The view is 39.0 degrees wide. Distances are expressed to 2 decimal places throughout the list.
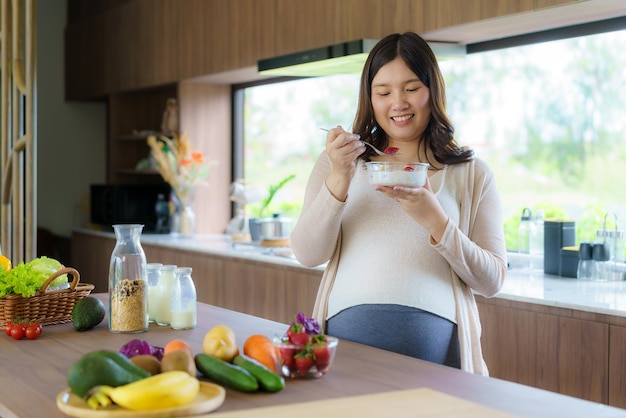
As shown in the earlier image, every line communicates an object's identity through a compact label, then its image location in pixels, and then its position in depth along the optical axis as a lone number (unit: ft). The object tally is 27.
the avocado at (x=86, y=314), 7.19
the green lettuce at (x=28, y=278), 7.38
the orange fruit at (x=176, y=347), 5.41
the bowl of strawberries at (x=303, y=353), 5.41
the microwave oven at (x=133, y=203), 18.95
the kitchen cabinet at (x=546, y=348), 8.75
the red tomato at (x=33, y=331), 6.95
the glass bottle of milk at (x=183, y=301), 7.15
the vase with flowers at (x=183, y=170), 17.42
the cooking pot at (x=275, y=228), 15.03
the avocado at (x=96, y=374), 4.77
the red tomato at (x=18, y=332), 6.96
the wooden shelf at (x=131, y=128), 20.71
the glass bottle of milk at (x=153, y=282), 7.44
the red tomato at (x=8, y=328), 7.08
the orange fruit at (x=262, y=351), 5.56
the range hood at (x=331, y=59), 12.10
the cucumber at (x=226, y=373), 5.13
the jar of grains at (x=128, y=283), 6.99
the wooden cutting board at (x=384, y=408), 4.66
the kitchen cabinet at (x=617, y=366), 8.46
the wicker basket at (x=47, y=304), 7.36
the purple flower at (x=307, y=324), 5.61
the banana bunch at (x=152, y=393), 4.60
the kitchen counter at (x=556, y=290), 8.82
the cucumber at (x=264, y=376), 5.12
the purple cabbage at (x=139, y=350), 5.56
